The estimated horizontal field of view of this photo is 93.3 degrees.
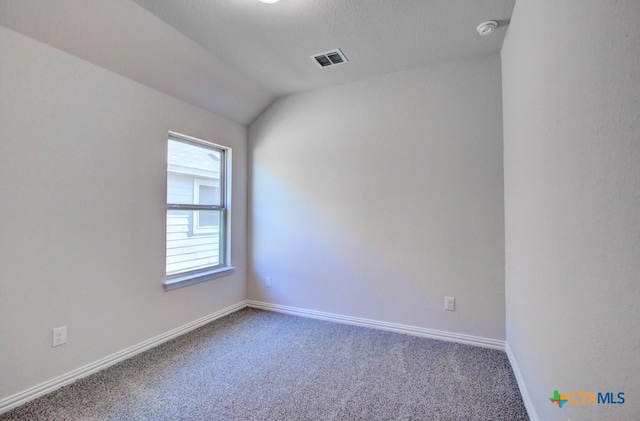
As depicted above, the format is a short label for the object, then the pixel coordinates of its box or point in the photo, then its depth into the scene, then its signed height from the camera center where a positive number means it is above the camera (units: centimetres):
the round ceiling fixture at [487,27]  212 +136
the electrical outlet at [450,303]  266 -77
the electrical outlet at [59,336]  197 -79
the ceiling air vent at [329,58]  258 +140
